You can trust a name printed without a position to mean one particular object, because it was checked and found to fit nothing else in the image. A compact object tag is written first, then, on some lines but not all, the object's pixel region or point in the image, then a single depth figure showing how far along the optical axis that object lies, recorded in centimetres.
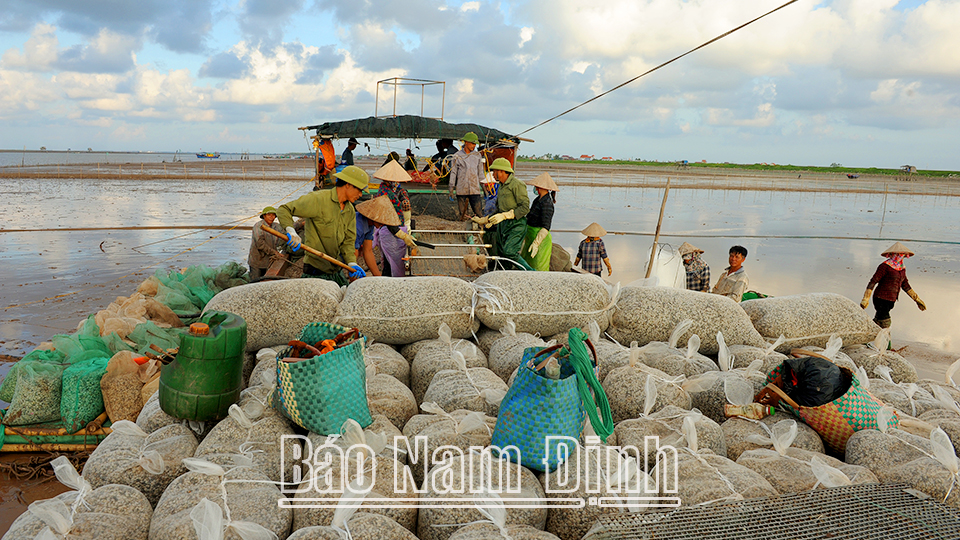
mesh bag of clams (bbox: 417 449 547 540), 183
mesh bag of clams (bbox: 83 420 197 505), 213
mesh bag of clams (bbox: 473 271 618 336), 366
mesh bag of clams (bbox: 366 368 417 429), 265
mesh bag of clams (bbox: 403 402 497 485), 224
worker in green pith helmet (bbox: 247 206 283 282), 683
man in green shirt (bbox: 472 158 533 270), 630
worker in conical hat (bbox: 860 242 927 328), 629
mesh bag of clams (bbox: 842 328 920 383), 354
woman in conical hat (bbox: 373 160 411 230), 682
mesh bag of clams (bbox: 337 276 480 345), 351
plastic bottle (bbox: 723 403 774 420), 269
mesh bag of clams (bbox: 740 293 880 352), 383
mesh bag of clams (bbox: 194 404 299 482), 220
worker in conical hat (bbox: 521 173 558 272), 633
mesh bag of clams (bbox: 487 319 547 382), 318
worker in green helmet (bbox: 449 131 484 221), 831
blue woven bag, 208
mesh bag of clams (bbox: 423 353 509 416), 261
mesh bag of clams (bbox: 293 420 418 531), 184
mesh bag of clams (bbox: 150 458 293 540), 164
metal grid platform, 168
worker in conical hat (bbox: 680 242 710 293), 693
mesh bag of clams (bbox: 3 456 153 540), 167
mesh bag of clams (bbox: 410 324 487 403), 314
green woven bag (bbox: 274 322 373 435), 229
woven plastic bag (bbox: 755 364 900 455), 258
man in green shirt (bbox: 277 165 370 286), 414
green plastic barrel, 243
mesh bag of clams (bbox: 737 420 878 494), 207
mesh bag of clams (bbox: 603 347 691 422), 270
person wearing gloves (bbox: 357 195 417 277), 596
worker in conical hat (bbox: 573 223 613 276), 766
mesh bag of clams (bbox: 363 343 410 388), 318
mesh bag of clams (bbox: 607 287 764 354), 368
